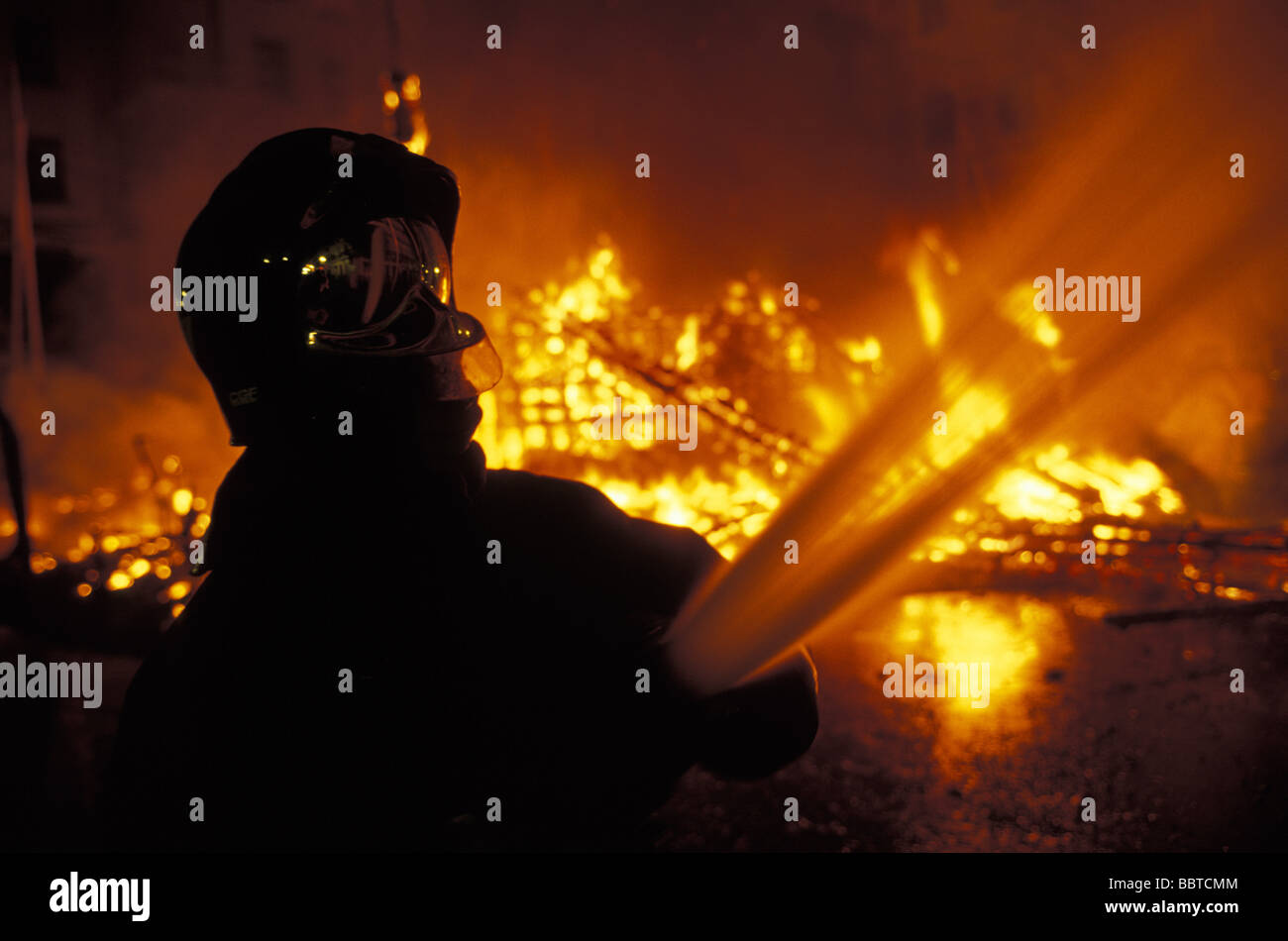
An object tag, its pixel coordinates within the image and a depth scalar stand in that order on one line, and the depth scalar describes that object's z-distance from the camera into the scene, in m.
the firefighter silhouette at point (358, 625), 1.60
